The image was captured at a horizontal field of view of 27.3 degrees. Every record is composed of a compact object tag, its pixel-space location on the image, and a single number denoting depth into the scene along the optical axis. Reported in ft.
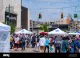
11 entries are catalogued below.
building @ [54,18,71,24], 285.21
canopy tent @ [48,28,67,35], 55.52
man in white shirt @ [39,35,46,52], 36.25
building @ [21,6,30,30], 214.05
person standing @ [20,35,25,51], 45.20
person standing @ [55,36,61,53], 32.40
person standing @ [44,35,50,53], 36.18
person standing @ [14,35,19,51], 45.30
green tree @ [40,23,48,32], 235.82
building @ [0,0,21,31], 143.09
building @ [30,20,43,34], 254.65
